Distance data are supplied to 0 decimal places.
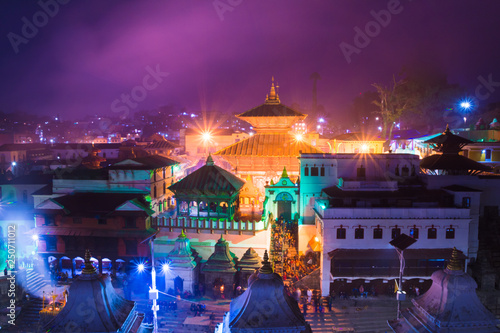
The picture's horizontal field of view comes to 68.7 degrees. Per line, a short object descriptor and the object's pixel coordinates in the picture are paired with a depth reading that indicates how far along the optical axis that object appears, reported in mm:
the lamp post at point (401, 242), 22428
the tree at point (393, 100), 55784
